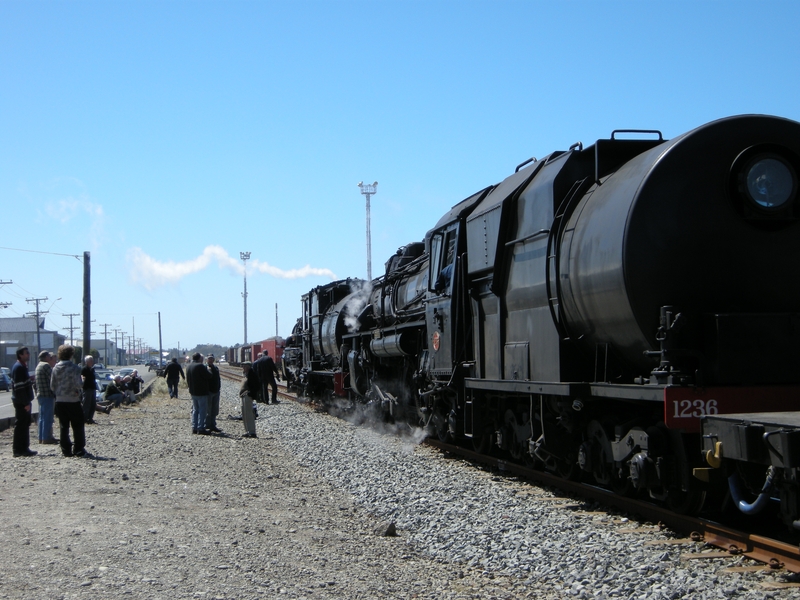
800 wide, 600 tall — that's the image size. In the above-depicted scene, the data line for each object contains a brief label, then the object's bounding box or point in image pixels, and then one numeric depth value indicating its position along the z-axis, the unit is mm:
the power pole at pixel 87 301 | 29886
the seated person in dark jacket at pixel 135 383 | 31134
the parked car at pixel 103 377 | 41962
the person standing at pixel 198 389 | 16375
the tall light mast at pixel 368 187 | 45900
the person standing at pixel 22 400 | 12445
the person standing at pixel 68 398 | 12281
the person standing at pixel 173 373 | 30219
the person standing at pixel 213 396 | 16781
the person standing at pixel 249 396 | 16547
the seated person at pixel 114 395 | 24406
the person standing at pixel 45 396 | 13078
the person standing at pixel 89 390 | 17547
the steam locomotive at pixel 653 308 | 6336
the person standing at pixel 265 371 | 27531
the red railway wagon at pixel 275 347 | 48916
